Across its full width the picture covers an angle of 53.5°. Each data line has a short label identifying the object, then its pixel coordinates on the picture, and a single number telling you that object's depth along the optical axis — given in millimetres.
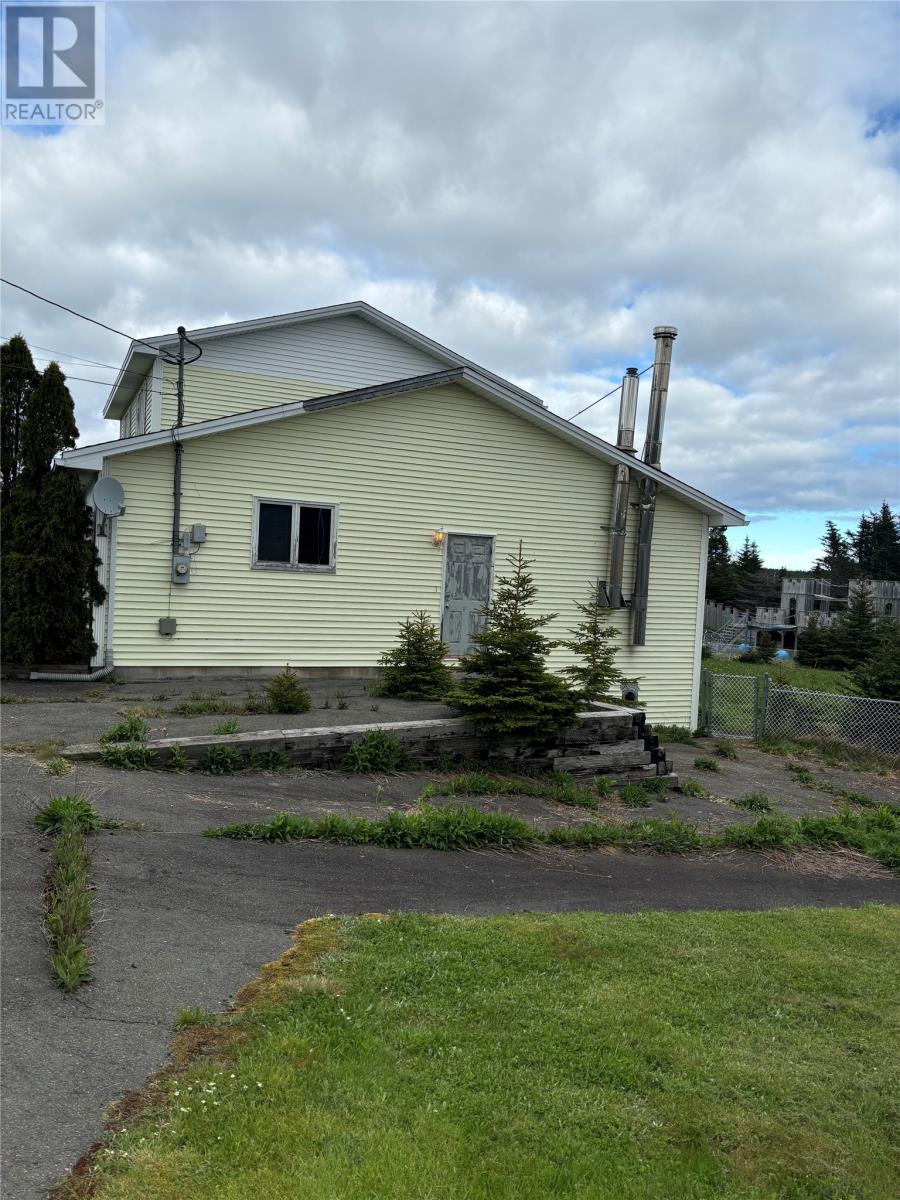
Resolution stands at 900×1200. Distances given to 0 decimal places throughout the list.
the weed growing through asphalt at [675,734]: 15797
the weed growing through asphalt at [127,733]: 7934
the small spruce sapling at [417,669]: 11719
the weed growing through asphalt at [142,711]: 9428
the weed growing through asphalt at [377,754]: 8578
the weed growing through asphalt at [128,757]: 7543
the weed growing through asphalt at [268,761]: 8142
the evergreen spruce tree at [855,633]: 33312
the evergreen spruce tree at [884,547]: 68938
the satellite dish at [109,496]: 12031
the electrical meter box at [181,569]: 12914
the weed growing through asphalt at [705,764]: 12664
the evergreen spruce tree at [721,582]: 54312
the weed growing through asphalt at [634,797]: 9367
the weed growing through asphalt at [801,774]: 12671
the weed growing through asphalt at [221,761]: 7887
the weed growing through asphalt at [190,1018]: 3703
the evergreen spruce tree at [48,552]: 12109
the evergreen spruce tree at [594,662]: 11555
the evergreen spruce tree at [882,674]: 17344
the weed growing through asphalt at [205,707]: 9969
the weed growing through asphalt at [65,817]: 5762
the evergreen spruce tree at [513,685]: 9328
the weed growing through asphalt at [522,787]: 8547
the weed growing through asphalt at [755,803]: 10066
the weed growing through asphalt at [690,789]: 10305
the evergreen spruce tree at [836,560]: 64375
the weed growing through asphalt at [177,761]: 7770
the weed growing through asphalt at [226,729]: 8289
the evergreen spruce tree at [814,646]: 35562
